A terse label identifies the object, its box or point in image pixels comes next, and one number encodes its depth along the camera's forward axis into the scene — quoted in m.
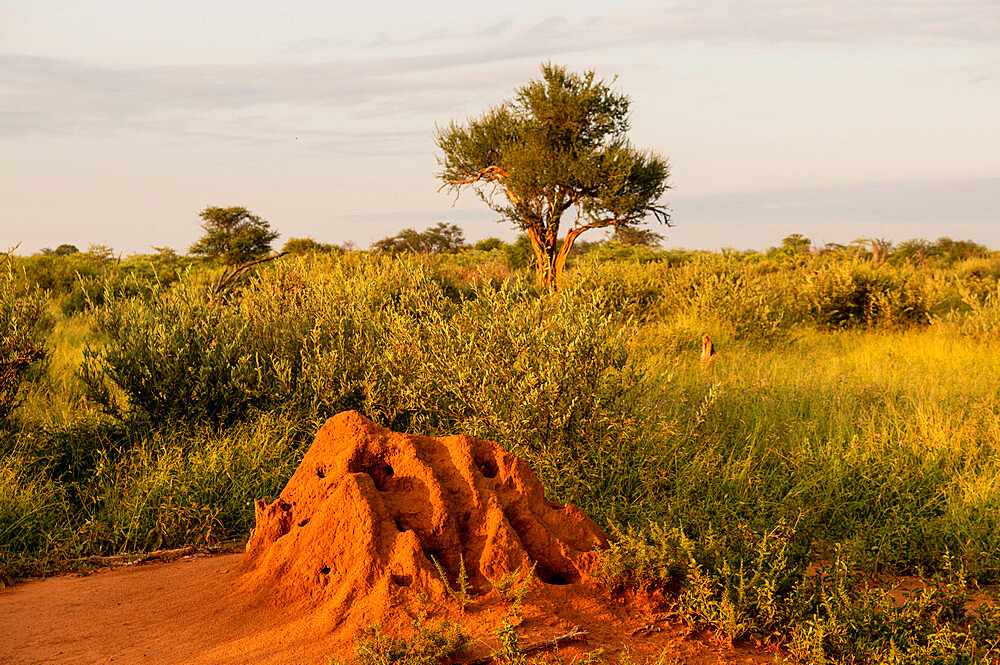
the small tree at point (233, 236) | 33.69
